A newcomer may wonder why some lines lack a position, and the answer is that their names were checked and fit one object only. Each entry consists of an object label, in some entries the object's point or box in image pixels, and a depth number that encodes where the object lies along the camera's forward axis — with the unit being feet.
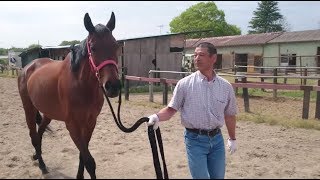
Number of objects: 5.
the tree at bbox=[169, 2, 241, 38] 193.77
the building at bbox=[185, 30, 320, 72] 89.45
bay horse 10.65
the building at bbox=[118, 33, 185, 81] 64.90
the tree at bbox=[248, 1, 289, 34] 208.54
